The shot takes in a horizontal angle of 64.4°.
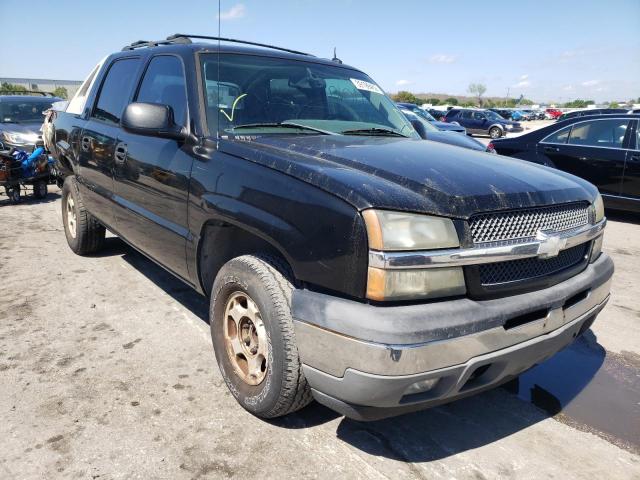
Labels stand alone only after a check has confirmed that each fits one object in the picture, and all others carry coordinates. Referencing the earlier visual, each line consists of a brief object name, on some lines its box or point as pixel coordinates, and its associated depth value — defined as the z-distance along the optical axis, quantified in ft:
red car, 168.66
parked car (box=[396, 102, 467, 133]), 41.91
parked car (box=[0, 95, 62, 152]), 32.96
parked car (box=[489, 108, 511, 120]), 135.33
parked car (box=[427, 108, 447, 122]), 100.40
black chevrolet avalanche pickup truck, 6.18
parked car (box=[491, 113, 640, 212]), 24.03
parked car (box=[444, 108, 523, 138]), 91.04
